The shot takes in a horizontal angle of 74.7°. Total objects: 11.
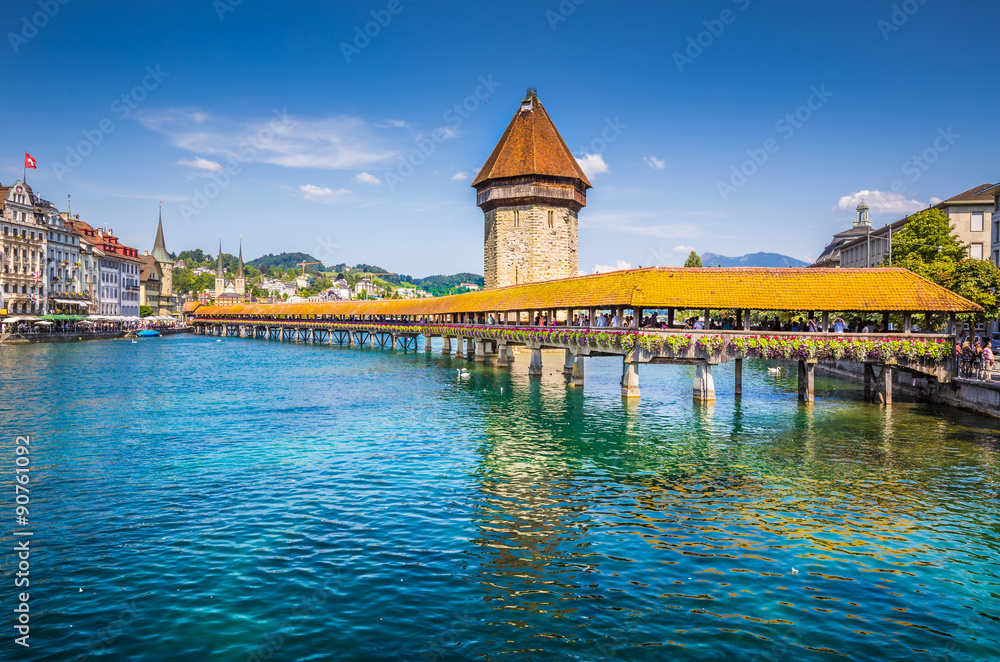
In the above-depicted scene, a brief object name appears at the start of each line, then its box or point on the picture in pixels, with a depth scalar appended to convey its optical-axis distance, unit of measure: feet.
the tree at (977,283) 114.42
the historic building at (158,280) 458.50
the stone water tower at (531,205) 222.89
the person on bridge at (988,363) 84.50
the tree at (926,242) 134.00
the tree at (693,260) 330.13
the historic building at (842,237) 310.47
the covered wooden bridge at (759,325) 86.63
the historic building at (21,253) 255.29
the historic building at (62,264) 285.47
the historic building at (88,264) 321.91
